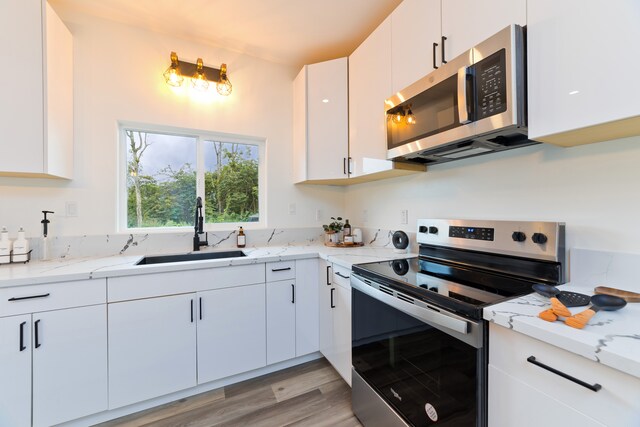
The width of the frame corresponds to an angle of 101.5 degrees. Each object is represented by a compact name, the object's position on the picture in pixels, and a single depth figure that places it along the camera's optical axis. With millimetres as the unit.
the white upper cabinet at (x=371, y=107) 1731
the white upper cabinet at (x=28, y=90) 1468
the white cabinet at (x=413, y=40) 1379
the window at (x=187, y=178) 2133
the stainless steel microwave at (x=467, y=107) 1015
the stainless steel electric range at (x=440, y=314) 898
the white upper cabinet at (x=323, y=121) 2158
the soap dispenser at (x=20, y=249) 1614
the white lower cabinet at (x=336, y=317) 1656
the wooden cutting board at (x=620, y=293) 916
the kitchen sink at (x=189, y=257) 1966
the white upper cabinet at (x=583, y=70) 779
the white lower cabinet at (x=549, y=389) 600
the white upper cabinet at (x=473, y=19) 1040
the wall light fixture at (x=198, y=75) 2090
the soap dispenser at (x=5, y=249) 1577
